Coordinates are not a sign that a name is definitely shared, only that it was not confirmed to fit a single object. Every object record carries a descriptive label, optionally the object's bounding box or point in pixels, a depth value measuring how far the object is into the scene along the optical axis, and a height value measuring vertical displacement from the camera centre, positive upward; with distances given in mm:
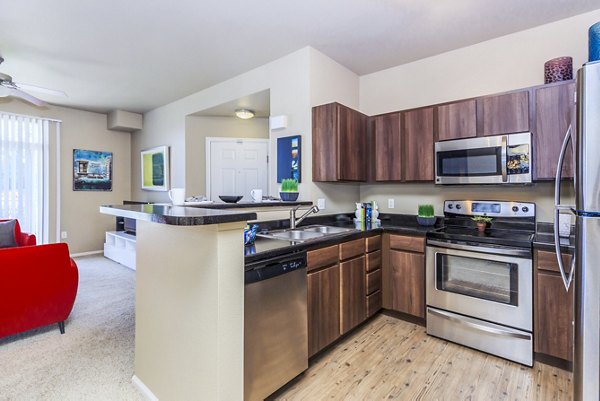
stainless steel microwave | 2428 +339
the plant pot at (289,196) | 2922 +36
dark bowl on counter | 2654 +10
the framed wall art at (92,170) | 5539 +602
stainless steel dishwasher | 1596 -736
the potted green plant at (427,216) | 3027 -181
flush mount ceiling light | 4445 +1323
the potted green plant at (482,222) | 2684 -221
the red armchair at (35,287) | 2266 -699
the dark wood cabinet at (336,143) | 2904 +575
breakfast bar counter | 1321 -496
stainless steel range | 2157 -681
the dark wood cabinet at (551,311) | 2021 -797
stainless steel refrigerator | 1289 -156
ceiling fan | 3205 +1278
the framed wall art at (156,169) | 5117 +589
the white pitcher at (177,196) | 2193 +34
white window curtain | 4703 +504
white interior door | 4867 +577
